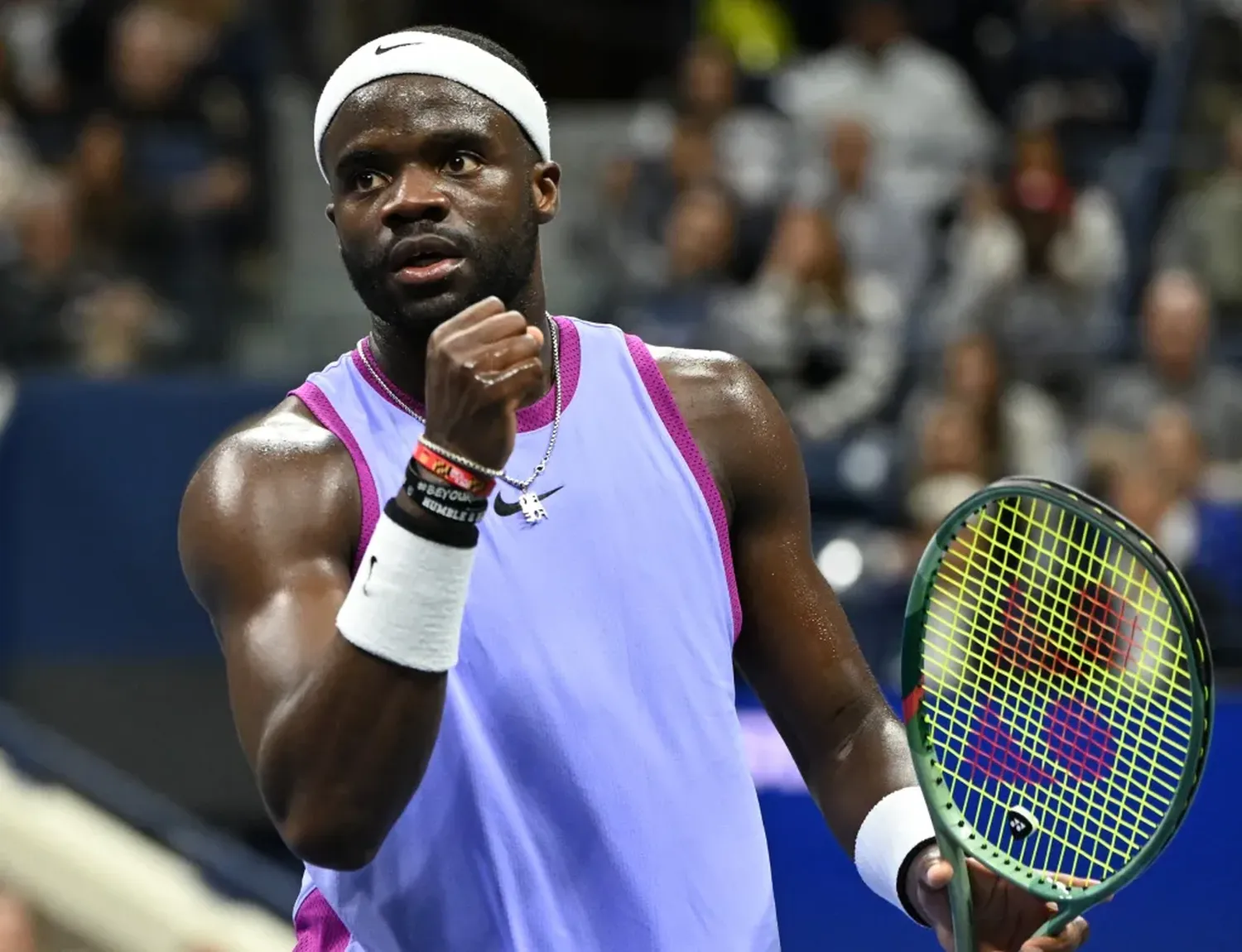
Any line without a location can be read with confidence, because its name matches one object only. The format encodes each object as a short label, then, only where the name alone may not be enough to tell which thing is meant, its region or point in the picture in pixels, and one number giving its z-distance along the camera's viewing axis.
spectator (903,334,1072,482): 14.32
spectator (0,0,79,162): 18.03
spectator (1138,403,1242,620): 13.27
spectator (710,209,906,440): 15.42
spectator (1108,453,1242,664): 13.21
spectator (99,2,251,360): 16.70
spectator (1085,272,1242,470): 14.78
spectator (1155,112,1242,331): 16.86
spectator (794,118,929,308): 17.55
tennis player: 5.33
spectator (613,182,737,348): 16.22
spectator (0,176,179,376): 15.98
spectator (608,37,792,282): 18.00
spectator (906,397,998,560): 13.98
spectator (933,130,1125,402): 16.66
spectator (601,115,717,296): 17.77
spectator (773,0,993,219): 19.27
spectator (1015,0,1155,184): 19.19
